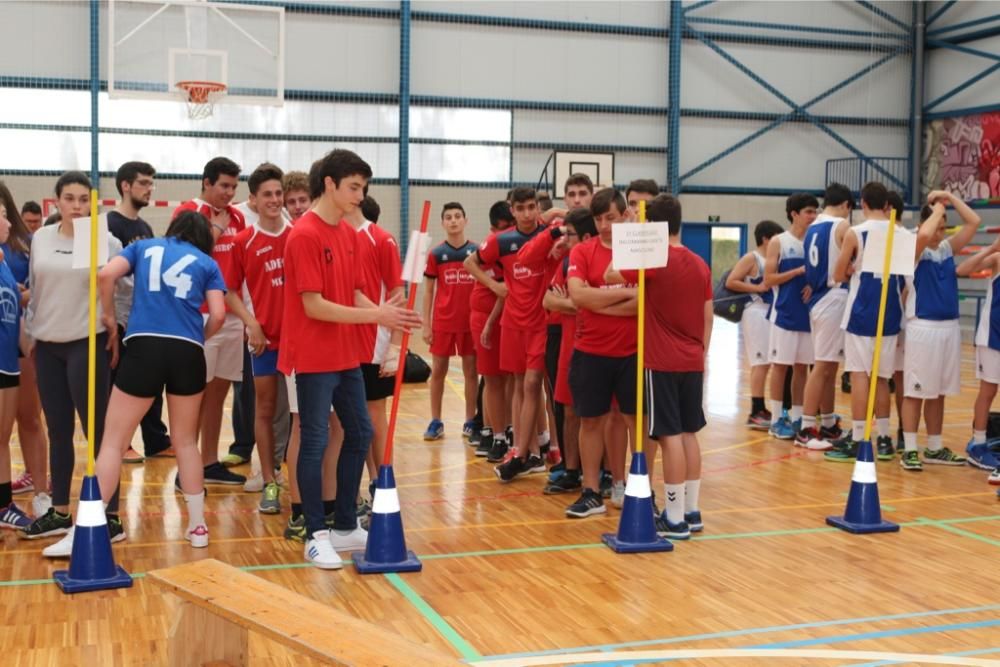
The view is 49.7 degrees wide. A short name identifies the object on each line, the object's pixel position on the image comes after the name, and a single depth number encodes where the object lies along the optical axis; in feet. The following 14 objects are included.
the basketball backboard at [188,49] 56.54
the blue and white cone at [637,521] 16.94
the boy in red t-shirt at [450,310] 26.63
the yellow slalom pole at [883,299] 18.95
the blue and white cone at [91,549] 14.71
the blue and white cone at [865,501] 18.60
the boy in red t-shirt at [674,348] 17.60
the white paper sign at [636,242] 16.57
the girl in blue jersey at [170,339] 16.12
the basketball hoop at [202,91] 55.47
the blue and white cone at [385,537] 15.71
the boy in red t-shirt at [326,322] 15.24
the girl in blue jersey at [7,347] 16.75
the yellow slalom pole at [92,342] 15.11
